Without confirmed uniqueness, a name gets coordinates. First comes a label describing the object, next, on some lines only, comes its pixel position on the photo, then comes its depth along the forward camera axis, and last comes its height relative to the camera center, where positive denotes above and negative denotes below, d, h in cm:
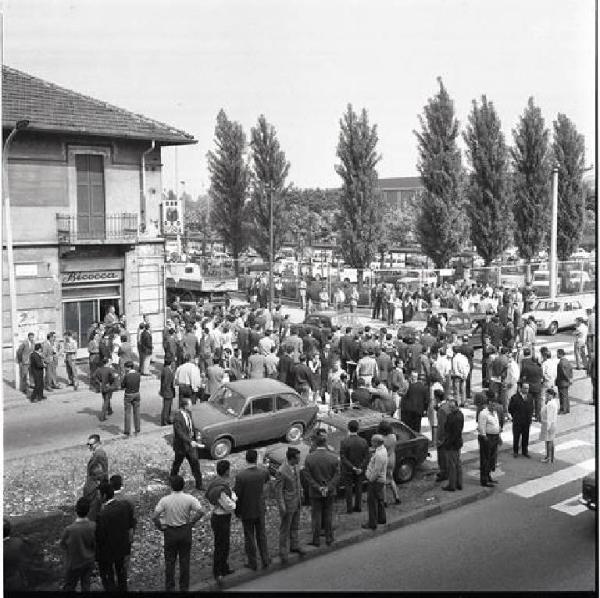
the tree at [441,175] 4116 +406
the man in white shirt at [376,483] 1129 -358
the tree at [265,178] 4606 +459
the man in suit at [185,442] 1311 -335
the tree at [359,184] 4172 +375
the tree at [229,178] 4778 +476
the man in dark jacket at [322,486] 1073 -341
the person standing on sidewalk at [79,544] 889 -348
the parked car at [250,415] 1463 -334
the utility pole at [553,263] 3101 -74
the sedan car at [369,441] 1319 -348
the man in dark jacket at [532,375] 1650 -288
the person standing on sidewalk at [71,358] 2012 -280
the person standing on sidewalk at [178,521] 933 -339
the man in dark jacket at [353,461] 1177 -337
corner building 2330 +153
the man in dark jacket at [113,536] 902 -345
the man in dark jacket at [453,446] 1285 -343
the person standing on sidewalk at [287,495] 1035 -342
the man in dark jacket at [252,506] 997 -343
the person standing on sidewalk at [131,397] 1567 -308
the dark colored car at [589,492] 1153 -388
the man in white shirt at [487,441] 1320 -346
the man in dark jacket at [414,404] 1527 -322
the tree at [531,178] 4112 +383
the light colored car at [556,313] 2809 -260
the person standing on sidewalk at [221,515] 972 -345
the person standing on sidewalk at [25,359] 1969 -275
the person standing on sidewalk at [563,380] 1766 -324
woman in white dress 1429 -339
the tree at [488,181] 4109 +370
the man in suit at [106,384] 1684 -297
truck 3766 -151
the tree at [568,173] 4041 +395
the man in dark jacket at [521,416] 1461 -335
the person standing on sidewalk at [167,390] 1645 -309
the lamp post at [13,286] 1906 -79
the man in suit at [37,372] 1873 -297
